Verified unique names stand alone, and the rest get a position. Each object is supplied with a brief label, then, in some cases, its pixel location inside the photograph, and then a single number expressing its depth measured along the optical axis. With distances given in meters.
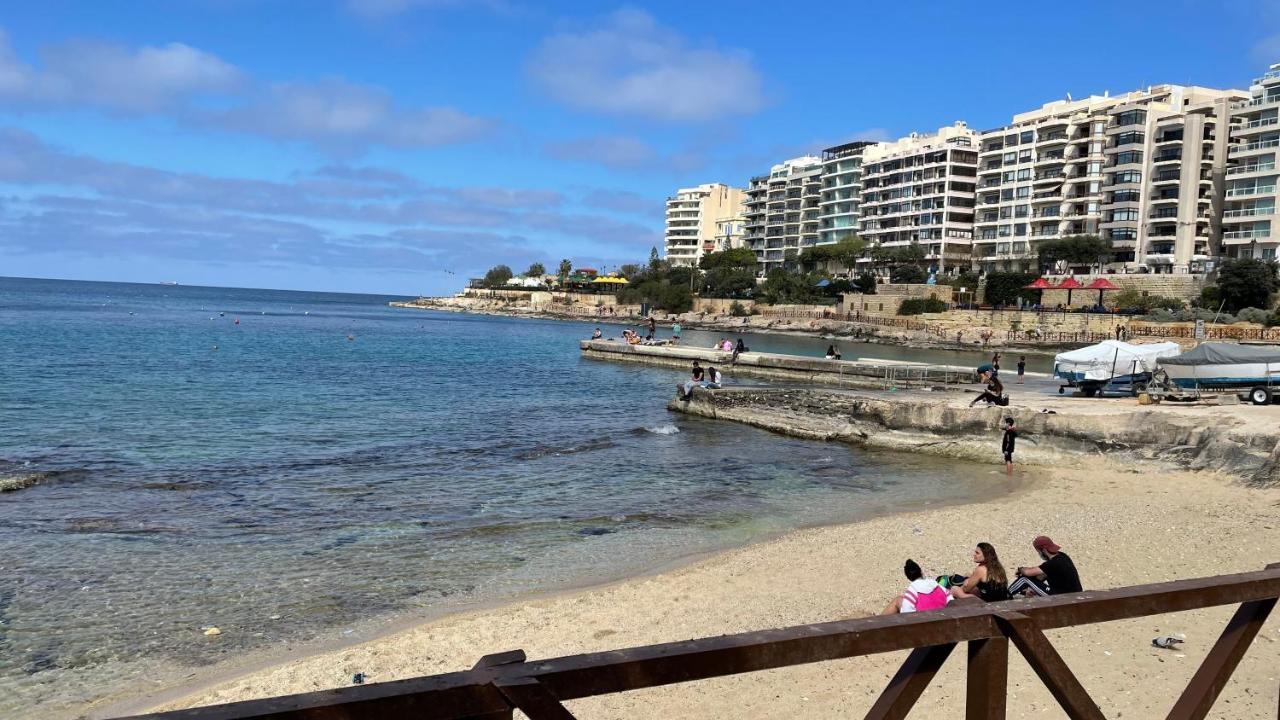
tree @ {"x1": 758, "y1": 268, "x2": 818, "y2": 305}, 124.12
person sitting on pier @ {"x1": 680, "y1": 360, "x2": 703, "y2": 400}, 36.44
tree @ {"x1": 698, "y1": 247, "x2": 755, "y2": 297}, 140.00
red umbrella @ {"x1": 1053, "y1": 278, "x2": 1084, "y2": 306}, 84.11
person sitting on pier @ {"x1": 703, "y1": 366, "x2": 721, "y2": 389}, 36.44
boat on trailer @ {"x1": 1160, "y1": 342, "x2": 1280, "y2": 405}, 28.20
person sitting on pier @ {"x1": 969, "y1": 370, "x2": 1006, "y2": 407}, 27.36
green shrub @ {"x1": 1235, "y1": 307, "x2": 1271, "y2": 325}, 68.38
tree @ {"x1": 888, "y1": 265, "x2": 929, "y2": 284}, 117.69
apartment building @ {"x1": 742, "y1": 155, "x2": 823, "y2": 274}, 153.88
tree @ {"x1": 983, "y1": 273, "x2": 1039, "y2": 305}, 96.62
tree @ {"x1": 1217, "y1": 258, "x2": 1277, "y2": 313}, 73.56
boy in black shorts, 23.73
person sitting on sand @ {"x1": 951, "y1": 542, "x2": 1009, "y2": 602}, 10.24
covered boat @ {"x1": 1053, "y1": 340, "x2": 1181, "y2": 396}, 31.55
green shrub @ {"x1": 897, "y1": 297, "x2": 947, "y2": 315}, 102.44
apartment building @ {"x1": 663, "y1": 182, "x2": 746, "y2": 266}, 192.38
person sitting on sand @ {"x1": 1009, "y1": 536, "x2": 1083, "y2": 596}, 10.42
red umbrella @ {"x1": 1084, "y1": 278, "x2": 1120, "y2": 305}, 83.06
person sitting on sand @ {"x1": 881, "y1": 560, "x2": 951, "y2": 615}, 10.08
